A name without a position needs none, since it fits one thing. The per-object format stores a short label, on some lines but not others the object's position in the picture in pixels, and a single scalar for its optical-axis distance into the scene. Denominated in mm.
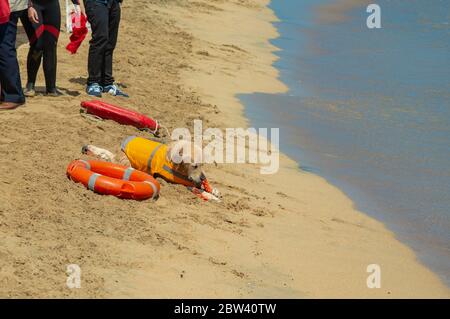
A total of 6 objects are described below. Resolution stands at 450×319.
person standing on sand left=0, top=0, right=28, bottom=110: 15180
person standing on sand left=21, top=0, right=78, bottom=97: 16000
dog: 13117
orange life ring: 12336
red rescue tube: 16031
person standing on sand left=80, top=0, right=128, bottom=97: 17453
